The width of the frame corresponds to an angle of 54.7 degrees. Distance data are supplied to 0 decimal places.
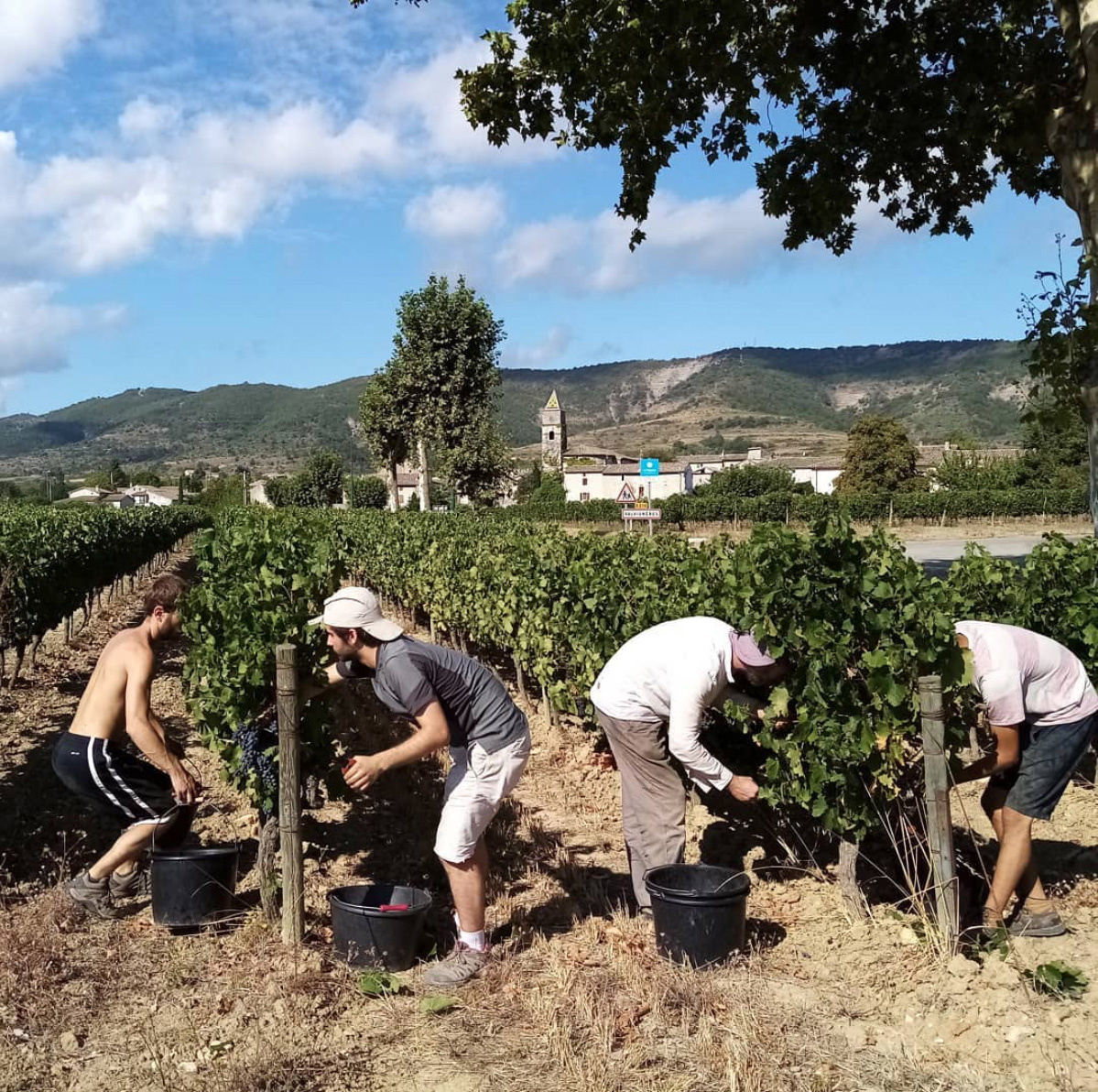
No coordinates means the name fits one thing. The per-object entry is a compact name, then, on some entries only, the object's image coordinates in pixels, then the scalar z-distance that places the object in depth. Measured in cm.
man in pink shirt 442
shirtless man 489
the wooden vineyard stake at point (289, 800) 450
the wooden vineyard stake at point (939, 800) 422
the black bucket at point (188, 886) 470
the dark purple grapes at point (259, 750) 509
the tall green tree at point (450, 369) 3469
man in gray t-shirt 418
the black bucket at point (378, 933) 432
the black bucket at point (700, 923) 420
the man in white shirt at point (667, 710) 450
